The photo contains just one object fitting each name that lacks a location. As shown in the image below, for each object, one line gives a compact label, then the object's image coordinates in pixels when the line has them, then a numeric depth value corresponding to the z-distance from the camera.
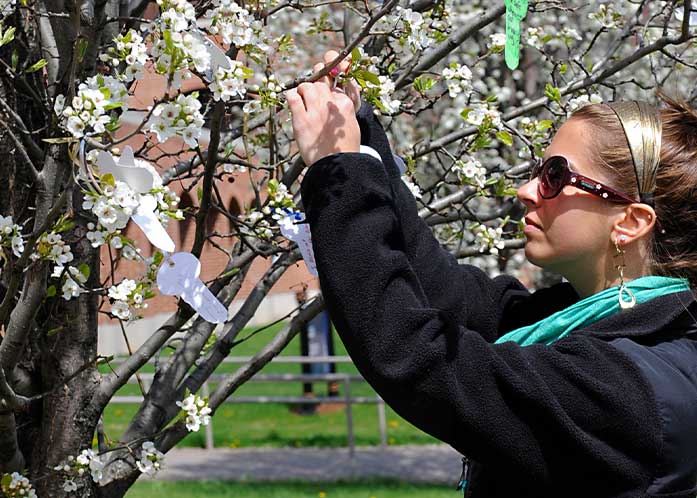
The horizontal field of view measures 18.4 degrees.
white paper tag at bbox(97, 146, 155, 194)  2.72
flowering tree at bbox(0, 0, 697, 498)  2.86
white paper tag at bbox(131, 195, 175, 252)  2.72
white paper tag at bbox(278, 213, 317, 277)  2.93
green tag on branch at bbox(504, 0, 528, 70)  2.85
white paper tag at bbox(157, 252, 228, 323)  2.85
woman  2.67
